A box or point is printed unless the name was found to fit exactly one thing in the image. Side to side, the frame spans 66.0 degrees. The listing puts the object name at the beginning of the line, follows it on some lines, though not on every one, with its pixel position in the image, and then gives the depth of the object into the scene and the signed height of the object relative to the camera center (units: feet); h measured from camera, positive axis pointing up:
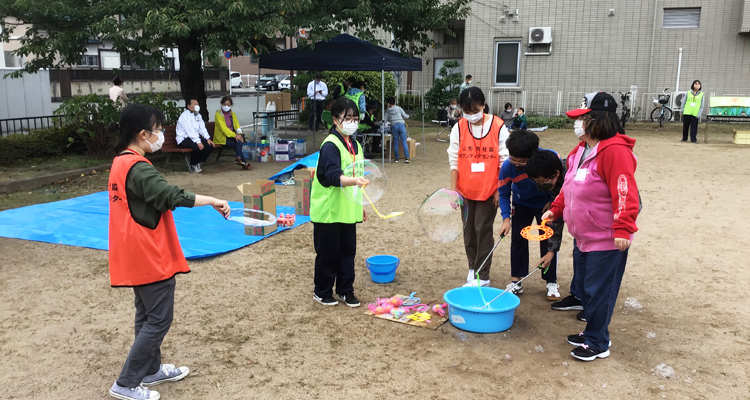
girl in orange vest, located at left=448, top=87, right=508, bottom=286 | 15.61 -1.62
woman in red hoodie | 11.28 -2.16
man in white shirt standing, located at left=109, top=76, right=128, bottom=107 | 43.14 +0.37
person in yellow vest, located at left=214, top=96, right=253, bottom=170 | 38.19 -2.32
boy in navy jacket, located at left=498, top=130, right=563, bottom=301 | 14.46 -2.81
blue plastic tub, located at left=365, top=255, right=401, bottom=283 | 17.65 -5.15
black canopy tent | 38.73 +2.73
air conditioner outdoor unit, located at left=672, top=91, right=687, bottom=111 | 61.45 +0.23
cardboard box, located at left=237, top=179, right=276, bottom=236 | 22.79 -4.02
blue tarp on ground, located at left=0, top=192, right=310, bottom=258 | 21.38 -5.24
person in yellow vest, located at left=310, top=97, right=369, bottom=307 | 14.53 -2.90
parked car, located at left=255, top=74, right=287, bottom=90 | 145.07 +4.21
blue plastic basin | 13.94 -5.17
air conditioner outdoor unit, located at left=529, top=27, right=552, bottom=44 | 63.67 +7.08
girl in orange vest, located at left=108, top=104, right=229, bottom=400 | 10.42 -2.53
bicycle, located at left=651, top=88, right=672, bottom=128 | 60.39 -0.97
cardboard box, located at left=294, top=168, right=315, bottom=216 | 25.82 -4.09
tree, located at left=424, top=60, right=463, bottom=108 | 65.36 +1.23
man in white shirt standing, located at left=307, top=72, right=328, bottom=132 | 57.57 +0.68
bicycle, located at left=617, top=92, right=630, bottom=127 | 59.63 -0.40
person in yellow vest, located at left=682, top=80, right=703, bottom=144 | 49.52 -0.82
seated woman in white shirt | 35.76 -2.16
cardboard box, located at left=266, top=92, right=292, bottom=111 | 65.77 -0.19
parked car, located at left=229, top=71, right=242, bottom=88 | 163.12 +5.29
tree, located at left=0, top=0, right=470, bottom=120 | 31.76 +4.22
